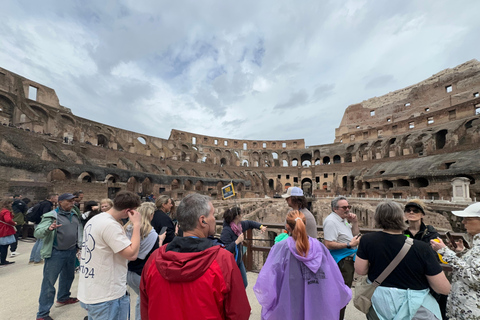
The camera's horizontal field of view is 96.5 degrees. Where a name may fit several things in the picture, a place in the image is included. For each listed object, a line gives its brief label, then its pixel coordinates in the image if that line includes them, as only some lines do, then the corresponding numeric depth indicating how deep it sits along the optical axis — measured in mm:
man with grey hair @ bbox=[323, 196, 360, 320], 2600
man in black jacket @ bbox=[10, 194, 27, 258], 6180
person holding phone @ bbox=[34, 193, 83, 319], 2852
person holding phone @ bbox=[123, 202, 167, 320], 2336
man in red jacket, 1270
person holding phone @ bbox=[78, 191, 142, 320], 1940
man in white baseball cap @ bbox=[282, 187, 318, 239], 2714
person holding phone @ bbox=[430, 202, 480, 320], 1719
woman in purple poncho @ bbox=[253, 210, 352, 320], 1714
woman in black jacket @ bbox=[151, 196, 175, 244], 2887
